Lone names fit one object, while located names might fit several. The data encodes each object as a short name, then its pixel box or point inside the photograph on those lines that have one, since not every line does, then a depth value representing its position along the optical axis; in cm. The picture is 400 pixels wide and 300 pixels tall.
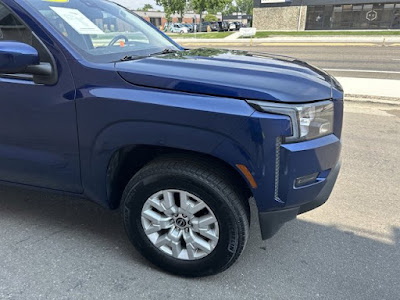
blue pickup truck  195
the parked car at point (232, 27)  4747
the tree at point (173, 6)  4824
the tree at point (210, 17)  6018
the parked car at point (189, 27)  4645
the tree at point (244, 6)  10403
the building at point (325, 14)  3108
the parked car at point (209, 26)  4562
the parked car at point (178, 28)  4569
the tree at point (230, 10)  8966
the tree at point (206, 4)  3809
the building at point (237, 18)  7169
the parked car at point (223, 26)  4572
